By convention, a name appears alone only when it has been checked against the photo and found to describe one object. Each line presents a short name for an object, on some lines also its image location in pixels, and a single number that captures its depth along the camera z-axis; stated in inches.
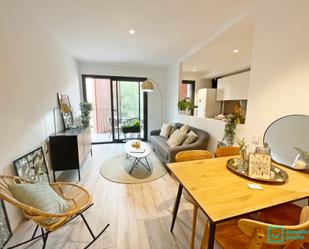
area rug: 113.7
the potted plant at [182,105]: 162.7
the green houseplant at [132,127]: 199.9
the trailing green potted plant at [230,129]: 95.6
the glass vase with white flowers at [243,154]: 59.7
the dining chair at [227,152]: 82.7
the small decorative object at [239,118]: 95.3
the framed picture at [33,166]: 70.0
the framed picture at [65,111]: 115.4
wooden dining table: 37.7
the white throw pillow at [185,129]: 138.2
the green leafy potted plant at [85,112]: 147.8
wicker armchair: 46.3
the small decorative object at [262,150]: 59.1
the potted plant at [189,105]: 165.0
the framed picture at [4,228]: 58.1
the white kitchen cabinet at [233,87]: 172.8
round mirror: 60.6
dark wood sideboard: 103.6
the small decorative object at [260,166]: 53.3
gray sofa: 113.4
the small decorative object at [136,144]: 134.7
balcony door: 199.9
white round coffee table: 119.6
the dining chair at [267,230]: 29.9
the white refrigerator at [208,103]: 212.4
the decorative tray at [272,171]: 51.6
